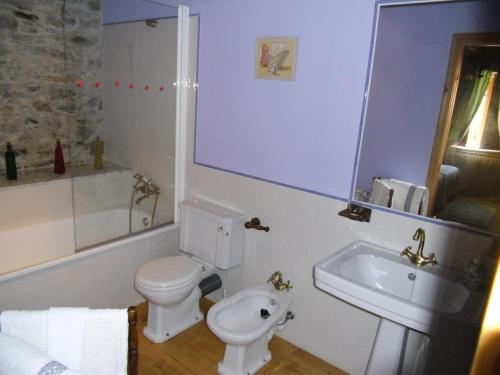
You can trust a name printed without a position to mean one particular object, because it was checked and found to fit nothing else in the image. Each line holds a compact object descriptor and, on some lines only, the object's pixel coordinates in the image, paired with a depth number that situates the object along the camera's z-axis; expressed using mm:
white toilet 2248
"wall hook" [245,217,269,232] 2391
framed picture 2094
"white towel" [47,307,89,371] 1175
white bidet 1974
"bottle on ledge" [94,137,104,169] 3252
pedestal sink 1458
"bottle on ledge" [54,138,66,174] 3029
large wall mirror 1566
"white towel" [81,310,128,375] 1197
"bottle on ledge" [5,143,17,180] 2773
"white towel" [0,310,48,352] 1159
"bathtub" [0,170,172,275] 2611
